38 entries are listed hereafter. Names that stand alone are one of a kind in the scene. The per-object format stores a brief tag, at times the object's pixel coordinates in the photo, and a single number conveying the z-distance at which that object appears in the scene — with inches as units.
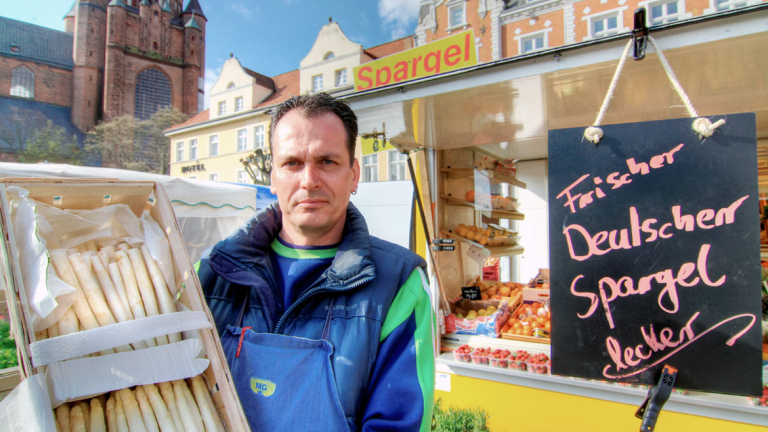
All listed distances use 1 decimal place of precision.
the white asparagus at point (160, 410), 34.6
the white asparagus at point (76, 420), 32.5
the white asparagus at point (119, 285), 37.5
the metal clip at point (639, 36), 62.0
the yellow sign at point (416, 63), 189.9
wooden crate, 32.2
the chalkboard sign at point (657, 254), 50.9
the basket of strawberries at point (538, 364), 118.8
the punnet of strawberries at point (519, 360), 123.0
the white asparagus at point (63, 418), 32.3
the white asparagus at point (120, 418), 33.8
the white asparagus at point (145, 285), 38.4
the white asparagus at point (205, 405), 36.2
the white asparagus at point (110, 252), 41.1
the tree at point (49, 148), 1557.6
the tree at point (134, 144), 1560.0
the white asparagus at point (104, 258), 39.8
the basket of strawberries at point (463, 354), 133.8
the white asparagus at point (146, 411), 34.5
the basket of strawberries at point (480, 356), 129.6
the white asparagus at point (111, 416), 33.7
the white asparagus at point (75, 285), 35.2
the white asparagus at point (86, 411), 33.4
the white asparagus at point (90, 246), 43.1
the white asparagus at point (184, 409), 35.2
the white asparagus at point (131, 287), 37.6
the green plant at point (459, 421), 100.0
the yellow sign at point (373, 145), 145.4
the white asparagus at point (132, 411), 34.0
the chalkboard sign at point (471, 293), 164.3
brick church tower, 1892.2
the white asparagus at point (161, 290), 39.3
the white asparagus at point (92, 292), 35.9
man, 43.2
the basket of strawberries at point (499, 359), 125.7
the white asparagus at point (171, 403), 35.4
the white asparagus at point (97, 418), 33.1
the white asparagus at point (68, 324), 33.9
